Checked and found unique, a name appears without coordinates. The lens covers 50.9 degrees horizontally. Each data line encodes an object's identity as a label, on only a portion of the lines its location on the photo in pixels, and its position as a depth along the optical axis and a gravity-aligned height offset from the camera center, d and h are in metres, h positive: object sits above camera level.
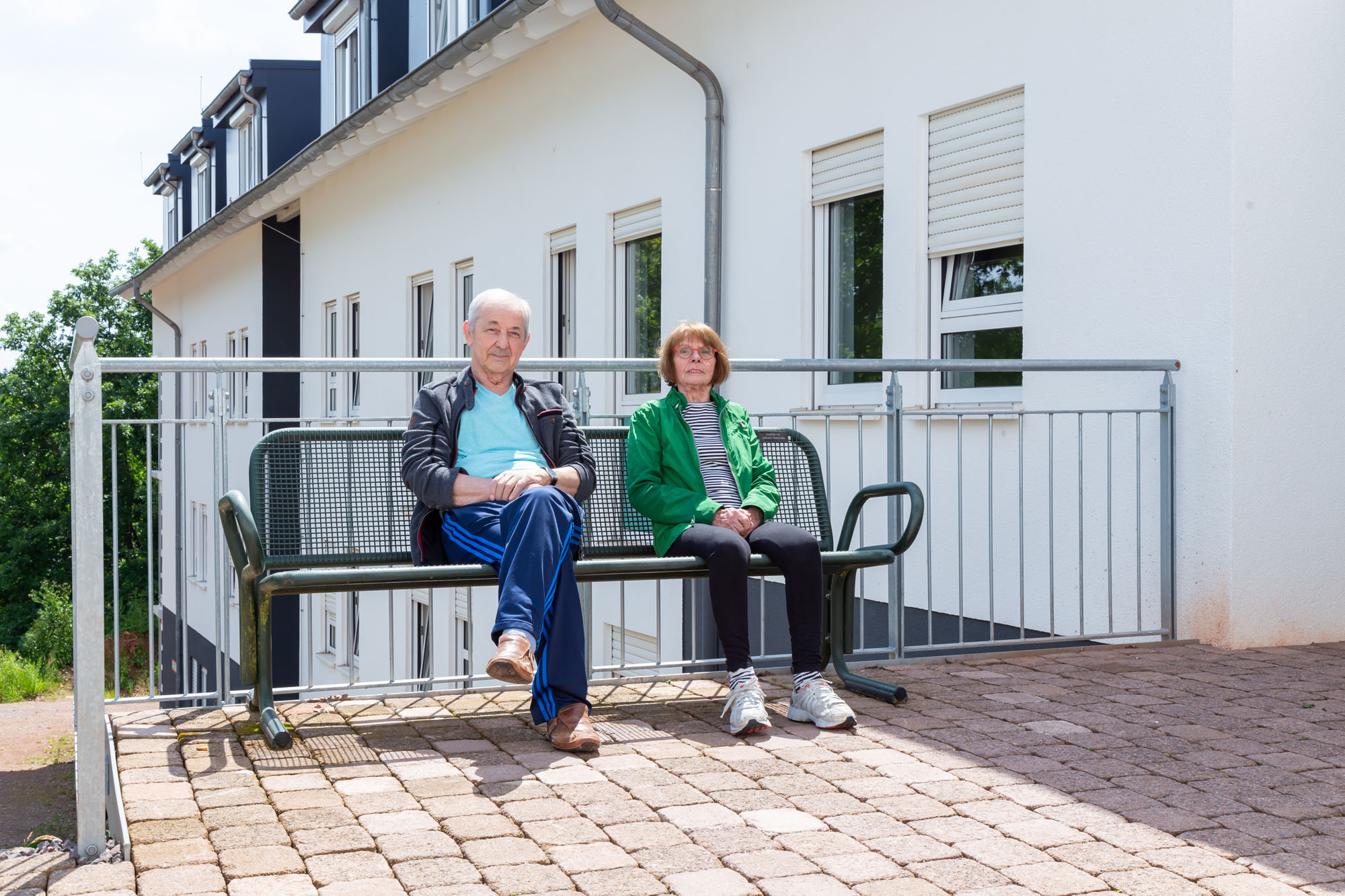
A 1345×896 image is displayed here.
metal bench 4.45 -0.36
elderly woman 4.68 -0.28
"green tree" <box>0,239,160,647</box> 46.75 -1.95
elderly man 4.32 -0.22
